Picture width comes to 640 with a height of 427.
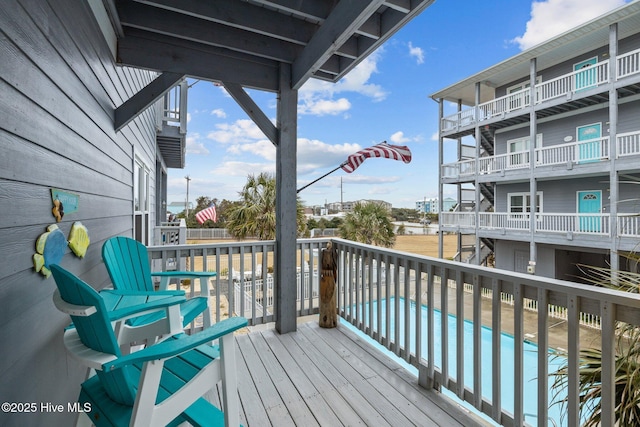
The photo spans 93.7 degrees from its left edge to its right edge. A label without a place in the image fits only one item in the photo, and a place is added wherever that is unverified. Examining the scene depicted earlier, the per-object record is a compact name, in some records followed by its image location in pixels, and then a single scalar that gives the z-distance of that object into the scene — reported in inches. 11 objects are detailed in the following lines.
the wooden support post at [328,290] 124.3
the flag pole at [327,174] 262.8
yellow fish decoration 61.7
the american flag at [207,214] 377.2
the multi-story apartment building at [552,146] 269.1
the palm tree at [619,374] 44.9
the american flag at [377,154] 242.8
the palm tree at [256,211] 487.5
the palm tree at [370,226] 492.7
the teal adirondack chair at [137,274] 75.1
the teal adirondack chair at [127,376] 37.4
